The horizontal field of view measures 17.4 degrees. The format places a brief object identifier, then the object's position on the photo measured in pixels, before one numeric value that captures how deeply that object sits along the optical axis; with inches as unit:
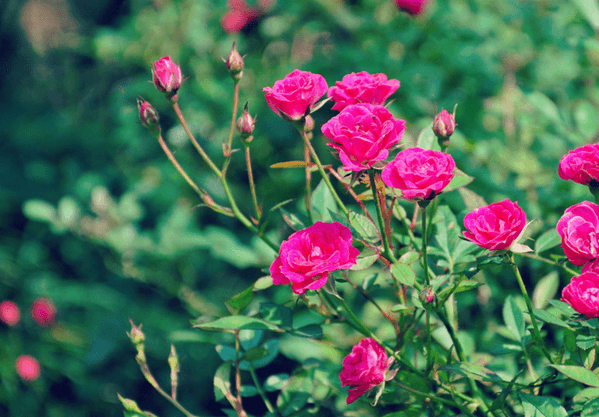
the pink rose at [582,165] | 41.7
